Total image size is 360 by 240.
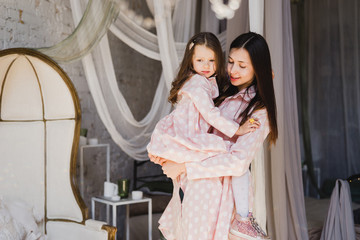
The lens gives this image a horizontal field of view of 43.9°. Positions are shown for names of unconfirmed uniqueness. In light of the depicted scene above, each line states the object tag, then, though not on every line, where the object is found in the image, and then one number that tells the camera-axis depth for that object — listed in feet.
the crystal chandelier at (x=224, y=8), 9.25
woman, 5.86
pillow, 8.30
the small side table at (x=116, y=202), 10.66
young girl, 6.00
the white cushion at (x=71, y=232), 9.11
